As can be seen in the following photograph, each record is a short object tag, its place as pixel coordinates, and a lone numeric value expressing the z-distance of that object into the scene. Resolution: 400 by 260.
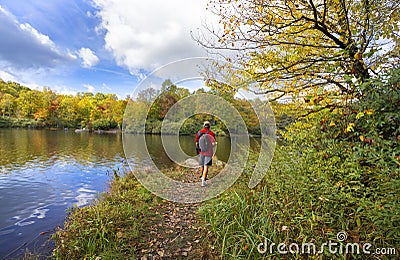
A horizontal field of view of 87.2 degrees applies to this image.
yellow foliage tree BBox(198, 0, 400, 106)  3.39
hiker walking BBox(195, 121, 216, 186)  6.27
